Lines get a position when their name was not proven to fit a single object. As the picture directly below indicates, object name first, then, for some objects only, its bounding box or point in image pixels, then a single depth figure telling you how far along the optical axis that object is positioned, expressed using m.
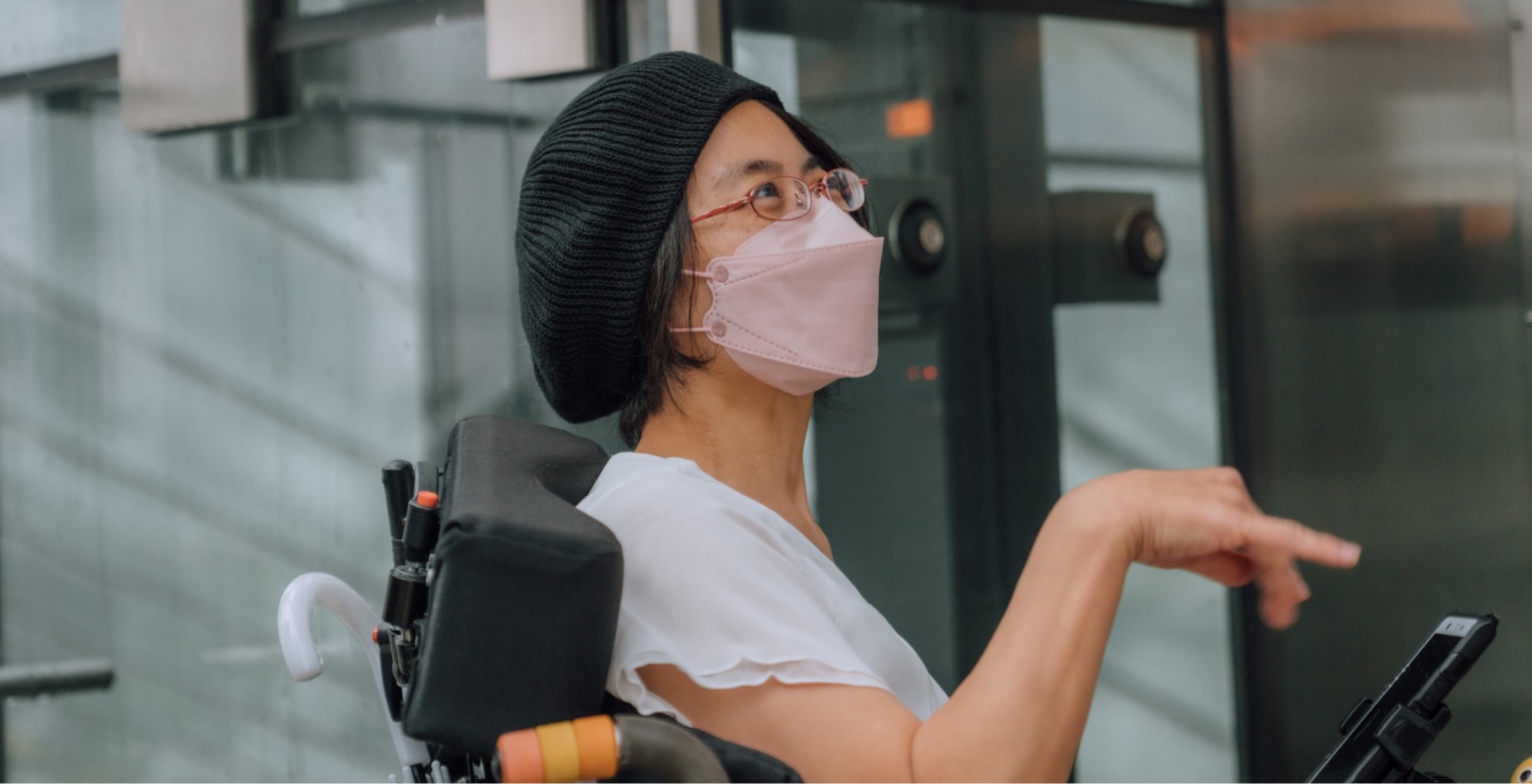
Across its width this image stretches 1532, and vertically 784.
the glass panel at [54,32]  3.73
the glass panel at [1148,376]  3.36
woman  1.08
